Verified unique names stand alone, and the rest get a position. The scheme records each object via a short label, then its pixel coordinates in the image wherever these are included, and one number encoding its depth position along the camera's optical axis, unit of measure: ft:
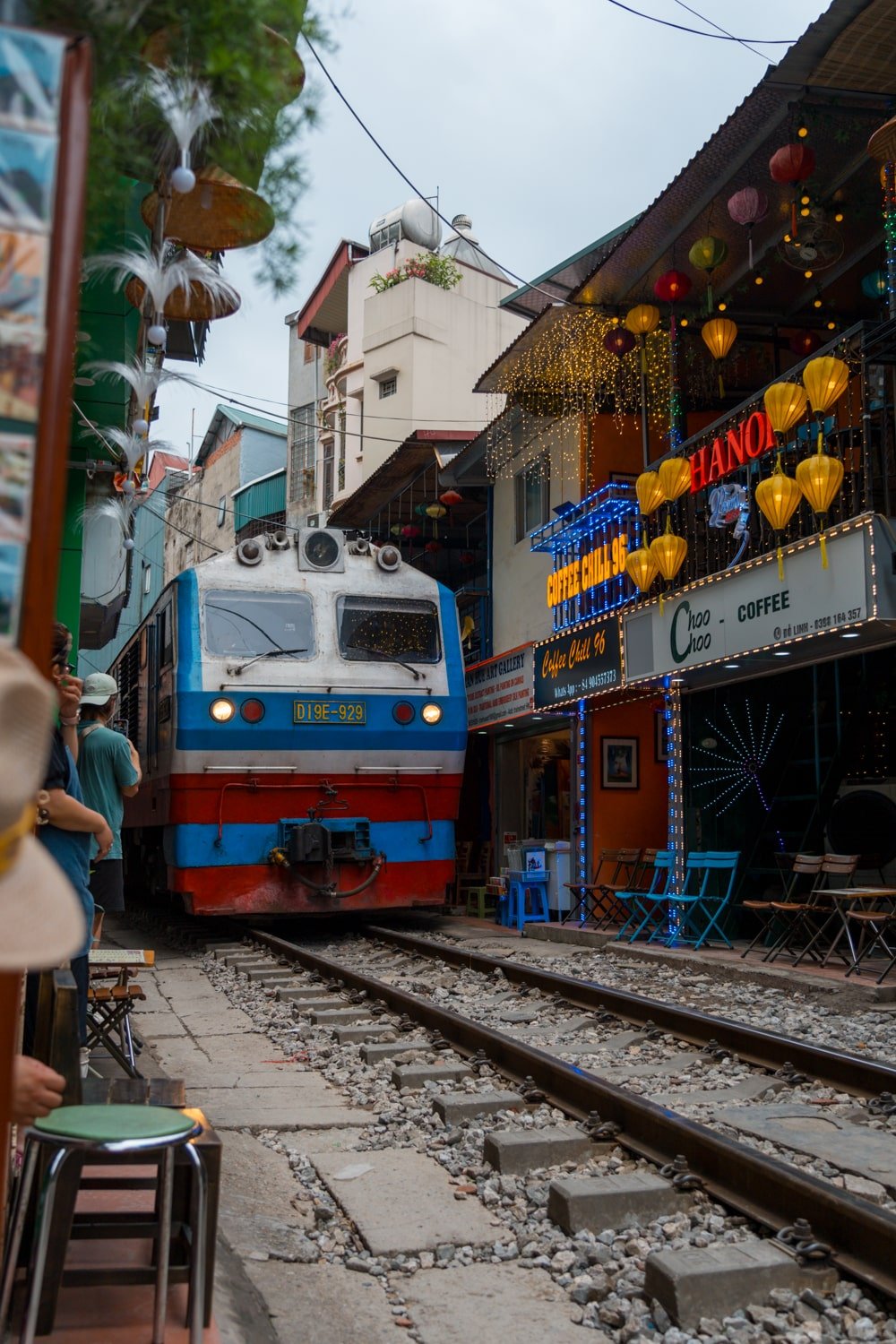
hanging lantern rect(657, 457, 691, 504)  40.63
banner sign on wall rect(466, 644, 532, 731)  54.95
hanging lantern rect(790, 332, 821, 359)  46.55
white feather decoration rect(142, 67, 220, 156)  8.22
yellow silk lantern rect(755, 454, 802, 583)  32.91
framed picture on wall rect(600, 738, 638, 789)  51.75
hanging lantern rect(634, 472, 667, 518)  41.60
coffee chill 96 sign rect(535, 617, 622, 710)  44.73
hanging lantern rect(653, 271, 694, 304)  43.55
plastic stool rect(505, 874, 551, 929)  48.47
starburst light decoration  42.19
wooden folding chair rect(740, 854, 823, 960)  33.60
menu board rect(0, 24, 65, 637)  6.06
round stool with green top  8.39
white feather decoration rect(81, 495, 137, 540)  25.18
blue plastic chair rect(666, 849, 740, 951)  38.32
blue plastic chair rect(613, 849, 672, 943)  39.11
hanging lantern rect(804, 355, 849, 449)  32.04
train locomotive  37.47
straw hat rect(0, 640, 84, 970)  4.92
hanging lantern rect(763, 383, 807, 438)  33.32
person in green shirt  19.31
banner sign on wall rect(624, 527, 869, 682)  30.48
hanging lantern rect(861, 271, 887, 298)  39.91
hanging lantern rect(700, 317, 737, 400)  43.21
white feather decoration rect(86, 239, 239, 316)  10.75
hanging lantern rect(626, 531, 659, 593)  41.50
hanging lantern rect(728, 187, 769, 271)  36.88
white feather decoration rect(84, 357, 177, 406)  14.29
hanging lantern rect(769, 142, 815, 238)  34.24
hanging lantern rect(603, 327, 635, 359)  46.70
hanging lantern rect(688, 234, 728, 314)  40.45
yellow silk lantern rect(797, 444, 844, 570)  31.30
